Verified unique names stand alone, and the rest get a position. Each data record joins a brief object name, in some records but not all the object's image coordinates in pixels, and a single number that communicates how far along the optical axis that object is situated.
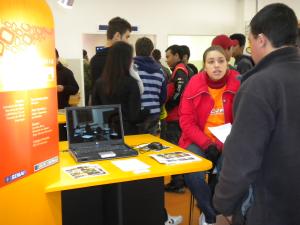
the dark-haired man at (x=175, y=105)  3.52
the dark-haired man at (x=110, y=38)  2.92
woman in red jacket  2.46
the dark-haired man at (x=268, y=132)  1.23
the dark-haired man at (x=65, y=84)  4.06
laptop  2.17
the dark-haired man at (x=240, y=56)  3.08
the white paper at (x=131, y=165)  1.90
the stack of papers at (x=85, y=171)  1.81
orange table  1.54
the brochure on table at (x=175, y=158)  2.03
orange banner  1.43
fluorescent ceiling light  2.23
